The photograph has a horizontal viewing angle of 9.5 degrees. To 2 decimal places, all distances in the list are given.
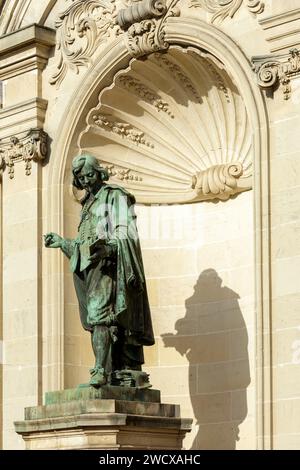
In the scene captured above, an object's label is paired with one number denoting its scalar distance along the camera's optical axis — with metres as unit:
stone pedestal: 13.33
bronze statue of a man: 13.84
